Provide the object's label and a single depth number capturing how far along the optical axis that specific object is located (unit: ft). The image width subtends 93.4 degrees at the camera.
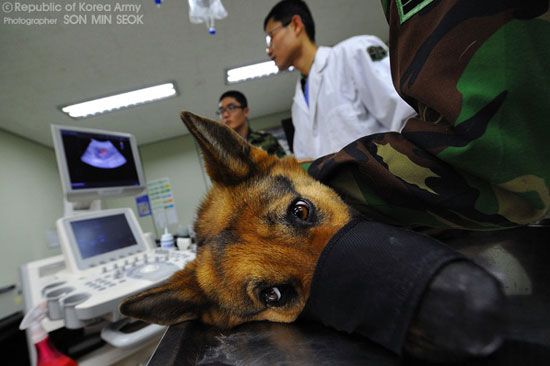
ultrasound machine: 4.55
